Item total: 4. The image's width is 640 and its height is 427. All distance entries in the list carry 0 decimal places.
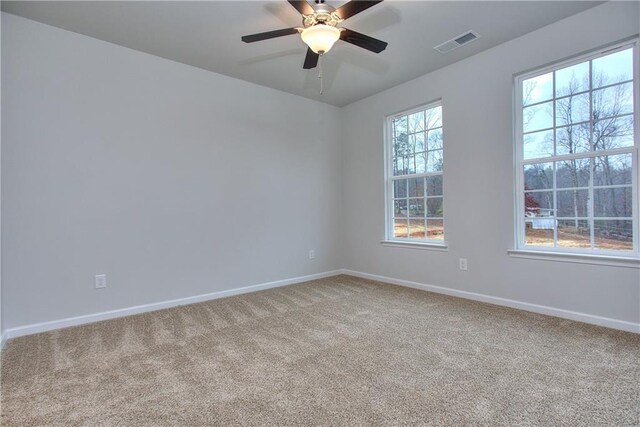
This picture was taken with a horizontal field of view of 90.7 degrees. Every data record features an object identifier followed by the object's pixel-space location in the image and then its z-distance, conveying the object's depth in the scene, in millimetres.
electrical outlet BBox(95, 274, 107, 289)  2986
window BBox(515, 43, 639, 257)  2615
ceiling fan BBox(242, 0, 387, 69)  2049
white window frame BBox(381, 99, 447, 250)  4277
